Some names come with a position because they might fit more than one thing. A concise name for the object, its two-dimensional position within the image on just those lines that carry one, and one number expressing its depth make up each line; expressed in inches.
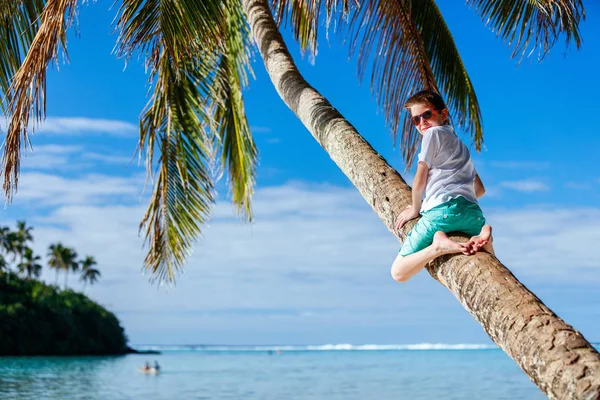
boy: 132.6
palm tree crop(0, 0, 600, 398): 105.1
